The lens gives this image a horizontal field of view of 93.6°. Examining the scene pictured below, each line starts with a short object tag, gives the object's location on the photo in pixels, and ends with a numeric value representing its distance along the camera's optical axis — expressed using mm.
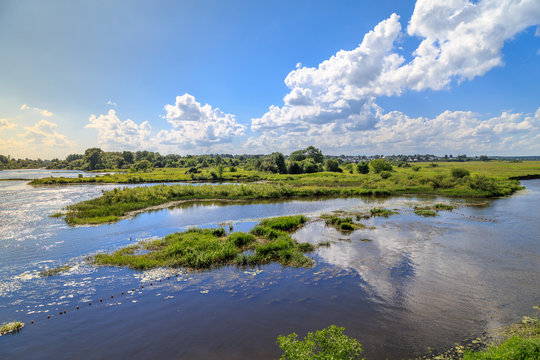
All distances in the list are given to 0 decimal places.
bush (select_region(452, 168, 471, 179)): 57812
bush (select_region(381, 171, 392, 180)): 71375
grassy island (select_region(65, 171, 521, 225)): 35019
